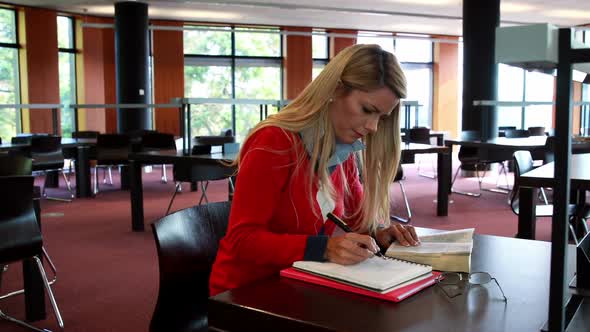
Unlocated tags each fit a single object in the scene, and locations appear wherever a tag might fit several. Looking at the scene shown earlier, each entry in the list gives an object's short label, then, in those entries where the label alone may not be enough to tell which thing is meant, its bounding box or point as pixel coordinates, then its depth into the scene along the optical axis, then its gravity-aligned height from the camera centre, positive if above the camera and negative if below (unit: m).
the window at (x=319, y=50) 12.84 +1.40
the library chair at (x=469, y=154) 6.87 -0.47
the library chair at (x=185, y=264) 1.51 -0.40
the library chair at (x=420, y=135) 8.86 -0.31
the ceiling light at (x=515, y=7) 9.93 +1.85
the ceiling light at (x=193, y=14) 10.43 +1.84
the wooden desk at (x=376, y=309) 1.00 -0.35
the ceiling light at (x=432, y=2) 9.62 +1.84
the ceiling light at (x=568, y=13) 10.76 +1.89
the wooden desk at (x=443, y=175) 5.64 -0.58
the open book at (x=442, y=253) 1.30 -0.32
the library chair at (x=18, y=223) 2.45 -0.46
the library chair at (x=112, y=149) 6.98 -0.42
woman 1.33 -0.13
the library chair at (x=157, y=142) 7.18 -0.33
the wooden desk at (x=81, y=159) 6.77 -0.52
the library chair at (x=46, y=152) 6.39 -0.42
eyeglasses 1.18 -0.35
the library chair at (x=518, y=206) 3.46 -0.55
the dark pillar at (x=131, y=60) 9.44 +0.88
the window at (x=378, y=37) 13.34 +1.76
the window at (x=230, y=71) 11.90 +0.89
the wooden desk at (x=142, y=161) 4.39 -0.36
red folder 1.12 -0.34
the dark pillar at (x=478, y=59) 8.48 +0.81
